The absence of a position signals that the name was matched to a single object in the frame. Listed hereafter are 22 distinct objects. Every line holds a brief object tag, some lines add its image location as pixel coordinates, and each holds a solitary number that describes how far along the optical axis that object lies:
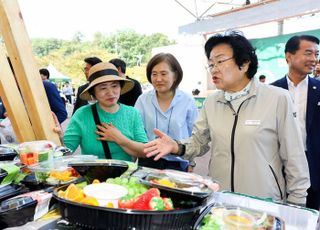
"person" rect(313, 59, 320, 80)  4.11
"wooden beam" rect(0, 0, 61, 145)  1.56
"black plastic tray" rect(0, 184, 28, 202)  0.95
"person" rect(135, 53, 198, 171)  2.27
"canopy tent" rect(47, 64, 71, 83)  18.41
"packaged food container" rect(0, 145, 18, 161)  1.35
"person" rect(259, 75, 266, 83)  7.98
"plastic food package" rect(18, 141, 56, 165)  1.23
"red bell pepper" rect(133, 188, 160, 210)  0.83
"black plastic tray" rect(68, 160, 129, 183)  1.15
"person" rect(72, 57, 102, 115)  3.08
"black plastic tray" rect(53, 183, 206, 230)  0.77
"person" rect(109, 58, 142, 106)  3.04
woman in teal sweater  1.62
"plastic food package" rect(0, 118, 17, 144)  1.97
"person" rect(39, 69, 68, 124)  3.45
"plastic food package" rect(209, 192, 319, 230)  0.97
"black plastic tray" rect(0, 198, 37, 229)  0.83
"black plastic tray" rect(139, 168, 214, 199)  0.91
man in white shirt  2.12
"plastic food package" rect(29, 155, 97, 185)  1.08
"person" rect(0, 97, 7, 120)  2.82
